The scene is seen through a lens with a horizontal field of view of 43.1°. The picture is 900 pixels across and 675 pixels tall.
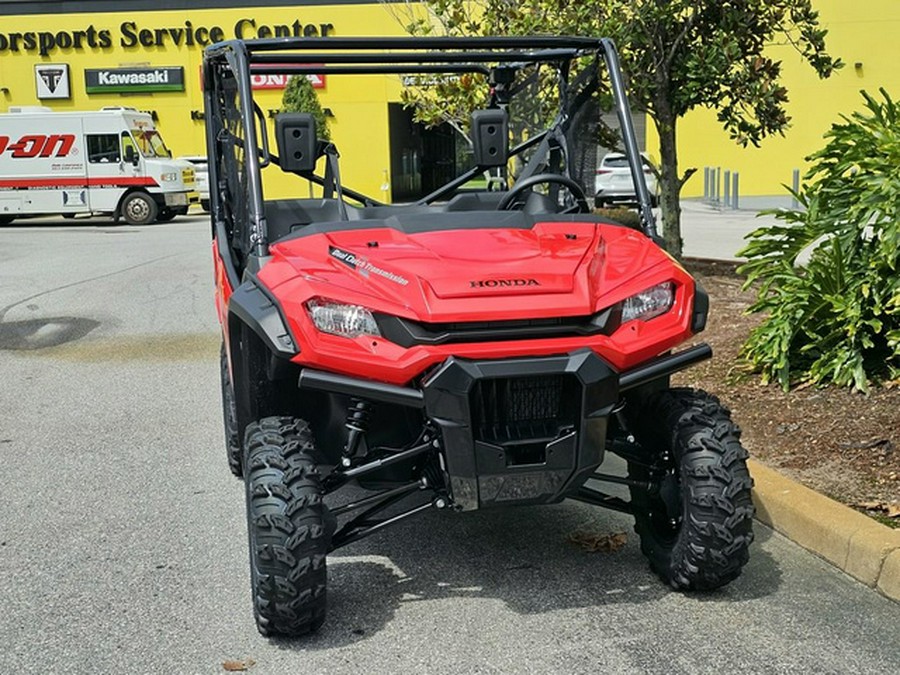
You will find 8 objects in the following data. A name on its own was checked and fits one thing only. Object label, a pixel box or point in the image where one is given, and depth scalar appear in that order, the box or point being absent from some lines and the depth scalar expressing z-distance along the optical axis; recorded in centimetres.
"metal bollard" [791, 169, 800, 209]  2592
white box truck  2625
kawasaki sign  3803
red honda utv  388
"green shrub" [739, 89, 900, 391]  634
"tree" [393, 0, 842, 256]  1092
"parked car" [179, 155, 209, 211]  3022
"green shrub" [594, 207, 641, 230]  521
